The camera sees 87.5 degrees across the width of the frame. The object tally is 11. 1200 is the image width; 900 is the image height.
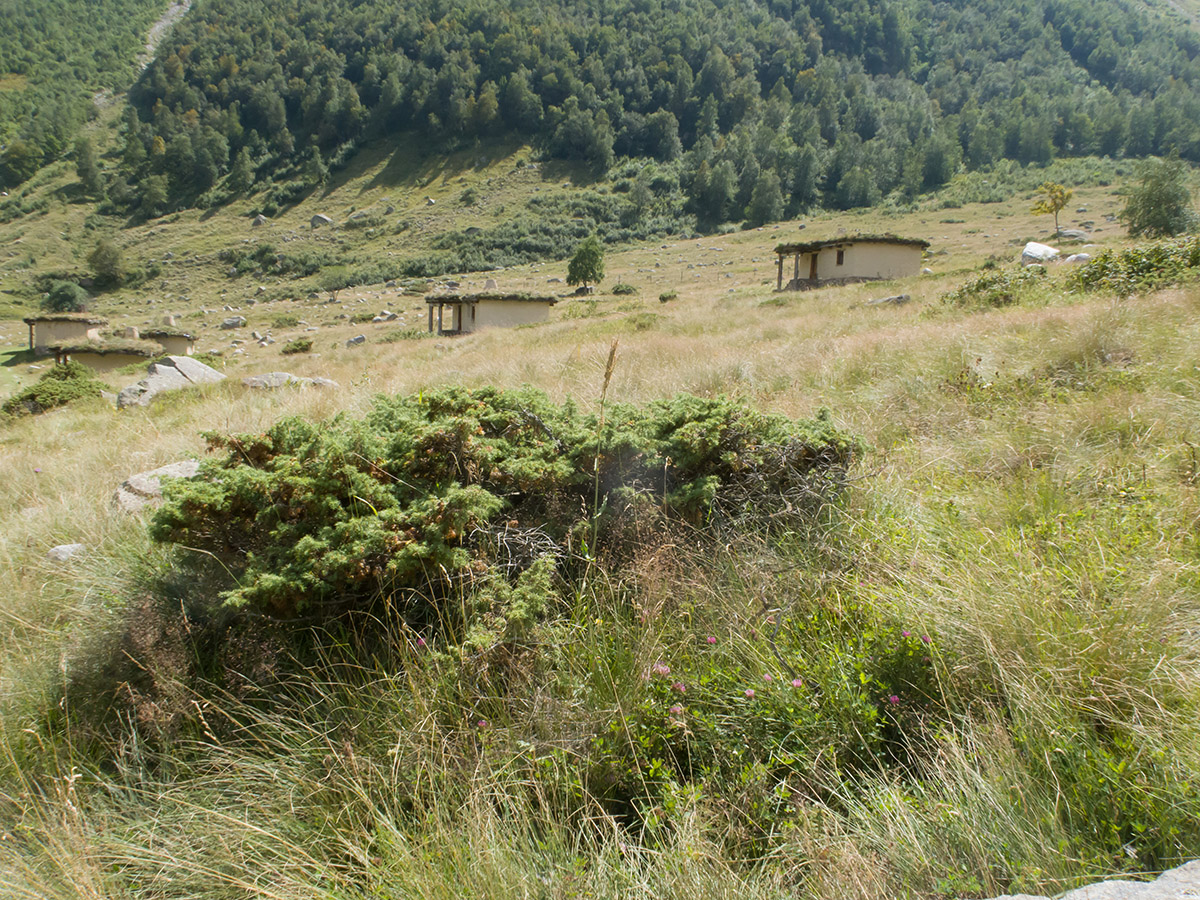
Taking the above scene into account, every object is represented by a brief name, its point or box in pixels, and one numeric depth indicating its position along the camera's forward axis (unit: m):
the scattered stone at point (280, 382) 11.18
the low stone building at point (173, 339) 35.78
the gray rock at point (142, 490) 4.28
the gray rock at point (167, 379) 13.23
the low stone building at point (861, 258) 30.78
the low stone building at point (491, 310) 32.78
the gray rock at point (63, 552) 3.60
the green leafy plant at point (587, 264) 48.81
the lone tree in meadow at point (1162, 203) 32.94
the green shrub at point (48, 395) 16.36
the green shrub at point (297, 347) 31.59
